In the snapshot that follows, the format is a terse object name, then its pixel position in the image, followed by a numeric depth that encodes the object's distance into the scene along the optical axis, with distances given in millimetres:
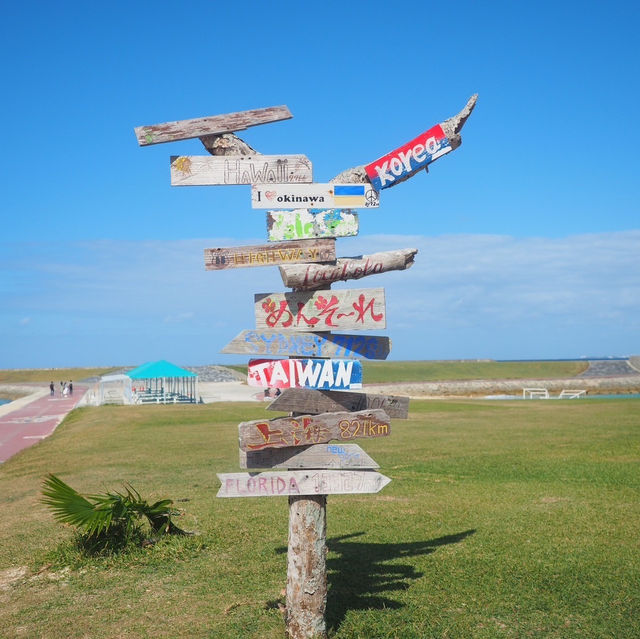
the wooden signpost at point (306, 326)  5773
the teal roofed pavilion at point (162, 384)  38500
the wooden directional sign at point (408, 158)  6305
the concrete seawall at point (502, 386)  63938
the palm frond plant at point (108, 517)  7910
